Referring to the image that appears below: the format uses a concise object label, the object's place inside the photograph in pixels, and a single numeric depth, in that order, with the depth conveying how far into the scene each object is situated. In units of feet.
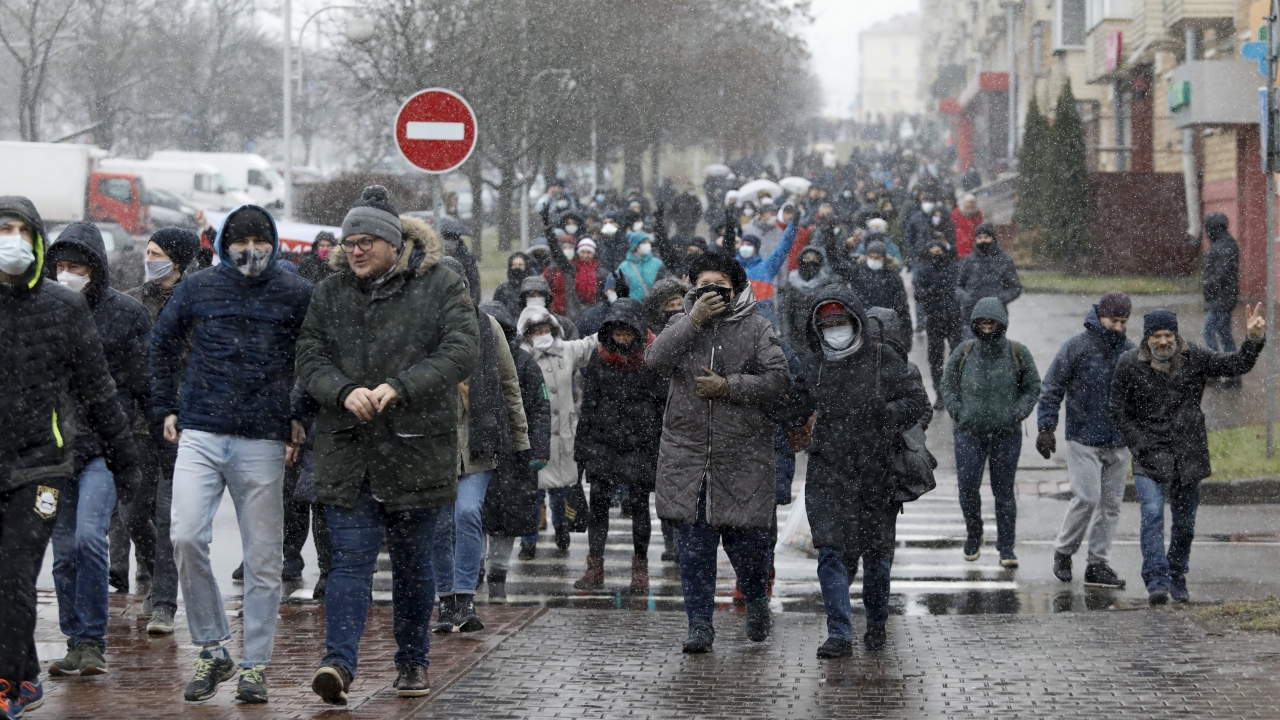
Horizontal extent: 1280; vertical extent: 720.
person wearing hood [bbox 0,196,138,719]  37.35
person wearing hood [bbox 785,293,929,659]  51.52
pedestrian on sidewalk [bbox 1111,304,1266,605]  61.82
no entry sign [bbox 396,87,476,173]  74.13
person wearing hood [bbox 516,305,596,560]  68.33
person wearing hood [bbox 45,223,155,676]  45.75
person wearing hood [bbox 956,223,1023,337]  106.22
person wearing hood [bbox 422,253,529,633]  54.19
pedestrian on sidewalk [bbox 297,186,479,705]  40.88
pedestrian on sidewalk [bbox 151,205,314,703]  42.14
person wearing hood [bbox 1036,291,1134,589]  66.49
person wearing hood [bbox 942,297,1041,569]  69.97
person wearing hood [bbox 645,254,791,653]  49.88
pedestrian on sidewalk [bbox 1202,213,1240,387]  116.26
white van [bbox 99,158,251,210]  329.11
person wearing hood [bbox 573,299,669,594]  63.26
